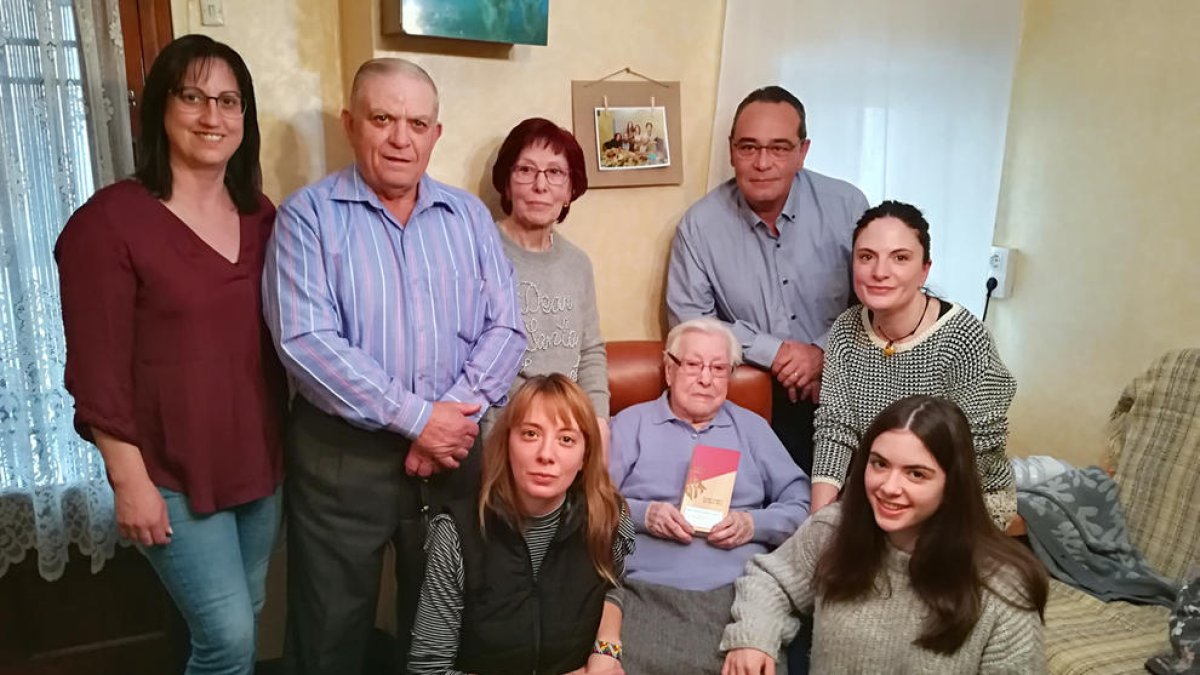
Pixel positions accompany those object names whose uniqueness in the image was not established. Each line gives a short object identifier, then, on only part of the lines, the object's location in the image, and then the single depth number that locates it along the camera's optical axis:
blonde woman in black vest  1.64
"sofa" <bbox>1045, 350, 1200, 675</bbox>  1.93
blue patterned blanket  2.16
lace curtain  1.91
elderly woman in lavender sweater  1.84
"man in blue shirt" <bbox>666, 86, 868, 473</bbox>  2.51
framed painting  2.02
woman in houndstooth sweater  2.02
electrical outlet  3.12
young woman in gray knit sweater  1.58
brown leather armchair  2.38
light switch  2.09
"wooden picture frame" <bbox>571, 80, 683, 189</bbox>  2.46
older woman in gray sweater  2.12
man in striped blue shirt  1.66
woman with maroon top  1.52
